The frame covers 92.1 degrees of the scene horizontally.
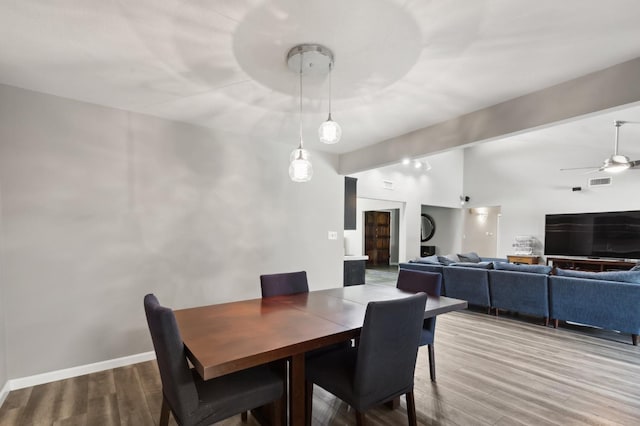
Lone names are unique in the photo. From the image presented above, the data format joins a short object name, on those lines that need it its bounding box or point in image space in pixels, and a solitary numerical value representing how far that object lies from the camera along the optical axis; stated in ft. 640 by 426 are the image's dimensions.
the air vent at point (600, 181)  22.34
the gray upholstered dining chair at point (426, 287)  8.37
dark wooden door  36.73
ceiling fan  17.30
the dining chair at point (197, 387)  4.69
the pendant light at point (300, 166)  7.16
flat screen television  21.27
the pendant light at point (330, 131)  6.72
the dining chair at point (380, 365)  5.20
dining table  4.55
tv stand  21.30
